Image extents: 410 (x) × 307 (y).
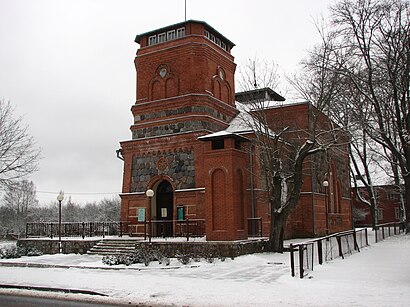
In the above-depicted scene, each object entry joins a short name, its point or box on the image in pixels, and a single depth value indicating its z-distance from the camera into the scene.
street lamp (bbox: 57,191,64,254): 23.33
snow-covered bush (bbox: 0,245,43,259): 21.77
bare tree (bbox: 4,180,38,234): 52.67
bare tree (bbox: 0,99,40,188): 27.92
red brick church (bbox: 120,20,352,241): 23.92
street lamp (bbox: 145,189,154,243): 21.58
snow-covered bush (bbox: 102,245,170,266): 17.56
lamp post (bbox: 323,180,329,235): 28.20
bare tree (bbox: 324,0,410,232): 22.66
